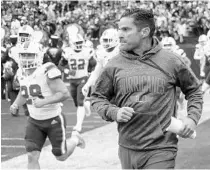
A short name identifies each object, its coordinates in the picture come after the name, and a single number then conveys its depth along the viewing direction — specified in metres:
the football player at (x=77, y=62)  14.19
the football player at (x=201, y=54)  21.36
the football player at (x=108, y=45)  11.76
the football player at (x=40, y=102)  7.37
